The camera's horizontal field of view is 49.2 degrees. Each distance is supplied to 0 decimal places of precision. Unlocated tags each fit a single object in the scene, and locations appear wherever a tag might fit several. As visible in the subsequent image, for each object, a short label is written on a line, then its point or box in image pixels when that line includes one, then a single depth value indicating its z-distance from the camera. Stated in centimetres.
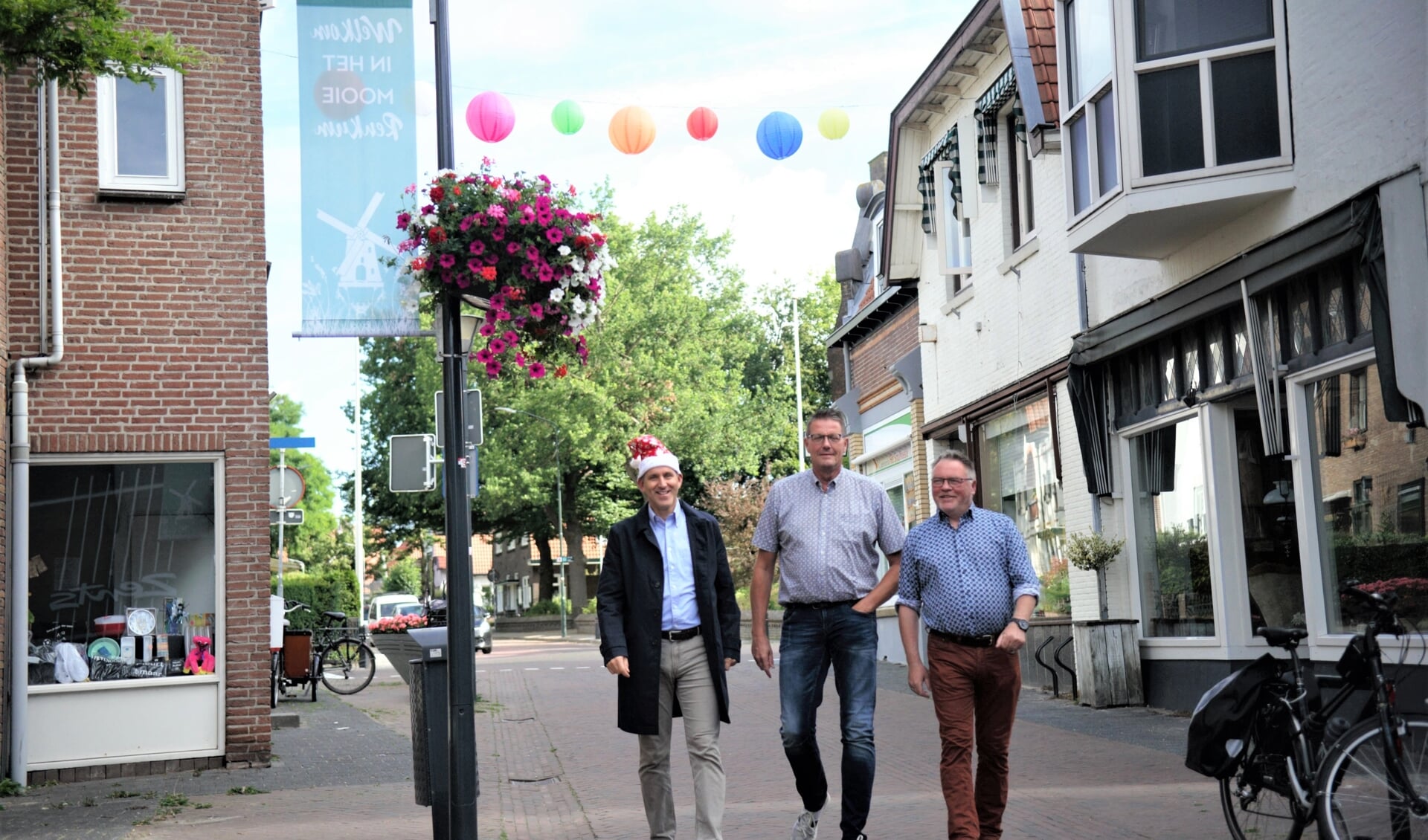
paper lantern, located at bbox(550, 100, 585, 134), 1795
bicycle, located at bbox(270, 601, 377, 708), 1970
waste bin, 803
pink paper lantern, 1686
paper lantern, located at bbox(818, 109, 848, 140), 1877
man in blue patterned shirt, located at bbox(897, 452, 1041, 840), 691
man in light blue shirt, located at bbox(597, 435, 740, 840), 705
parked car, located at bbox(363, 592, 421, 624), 6109
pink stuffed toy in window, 1284
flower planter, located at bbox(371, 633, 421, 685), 2253
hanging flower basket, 819
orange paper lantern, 1805
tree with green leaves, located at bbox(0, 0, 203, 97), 816
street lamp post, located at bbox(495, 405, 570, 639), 5078
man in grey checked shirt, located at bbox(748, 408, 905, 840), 728
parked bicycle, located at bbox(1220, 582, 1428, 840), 611
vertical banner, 945
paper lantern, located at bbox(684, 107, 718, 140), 1852
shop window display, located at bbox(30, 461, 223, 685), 1269
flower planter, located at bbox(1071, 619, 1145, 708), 1534
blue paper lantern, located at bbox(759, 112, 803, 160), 1891
